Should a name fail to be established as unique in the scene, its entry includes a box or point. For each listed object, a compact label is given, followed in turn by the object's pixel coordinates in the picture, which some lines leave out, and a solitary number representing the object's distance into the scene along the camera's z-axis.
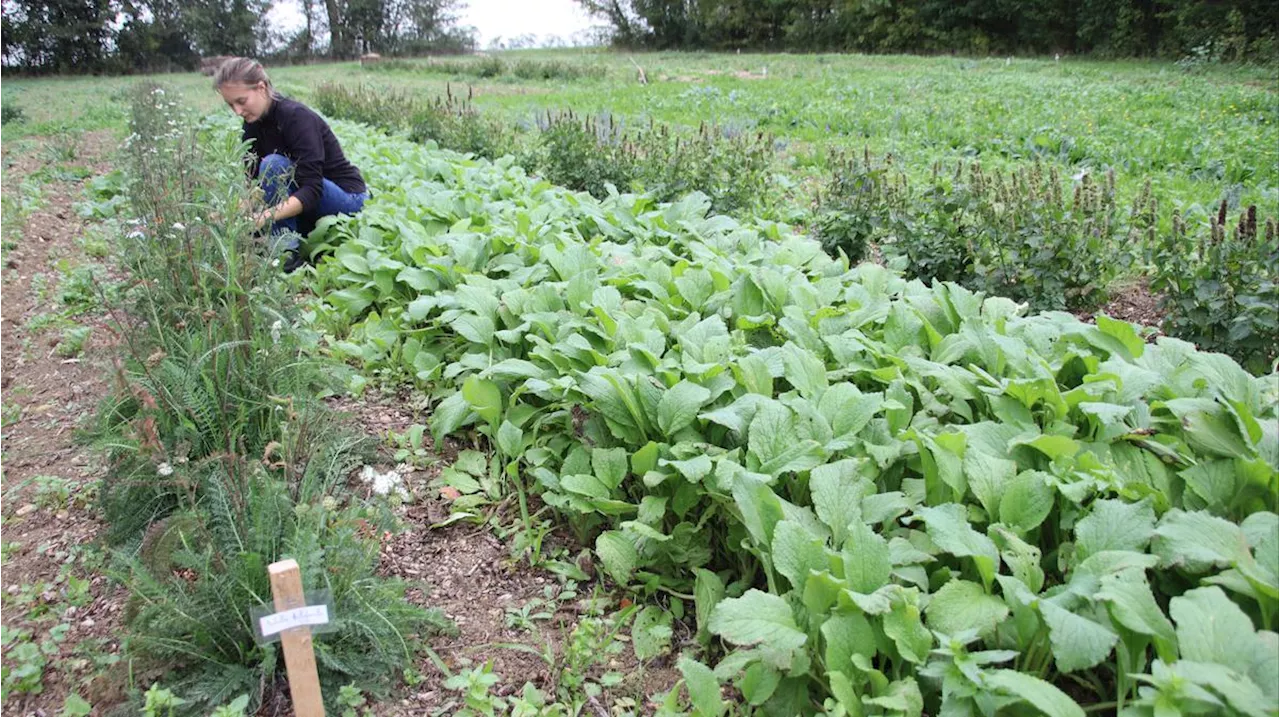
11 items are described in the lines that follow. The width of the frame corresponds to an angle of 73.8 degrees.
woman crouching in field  4.79
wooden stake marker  1.59
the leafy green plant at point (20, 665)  2.01
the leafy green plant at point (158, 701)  1.80
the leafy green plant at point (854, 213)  4.79
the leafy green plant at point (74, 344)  3.90
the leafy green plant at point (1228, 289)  3.36
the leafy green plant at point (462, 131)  8.45
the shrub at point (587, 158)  6.52
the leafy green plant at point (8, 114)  12.31
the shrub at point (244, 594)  1.93
